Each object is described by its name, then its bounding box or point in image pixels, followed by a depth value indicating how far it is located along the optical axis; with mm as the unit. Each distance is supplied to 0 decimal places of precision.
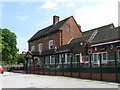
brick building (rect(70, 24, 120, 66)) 13683
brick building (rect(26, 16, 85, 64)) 21685
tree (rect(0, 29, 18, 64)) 37718
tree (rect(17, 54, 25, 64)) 44547
